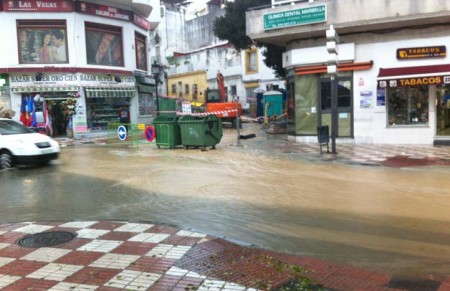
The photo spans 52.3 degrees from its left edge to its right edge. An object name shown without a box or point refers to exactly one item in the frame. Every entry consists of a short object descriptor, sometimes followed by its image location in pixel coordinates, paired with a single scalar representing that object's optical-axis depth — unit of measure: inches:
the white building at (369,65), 637.9
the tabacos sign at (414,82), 619.8
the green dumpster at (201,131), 660.1
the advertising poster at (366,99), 694.8
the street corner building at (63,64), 935.7
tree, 1143.6
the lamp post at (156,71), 1095.6
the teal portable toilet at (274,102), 1257.6
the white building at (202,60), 1720.0
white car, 507.8
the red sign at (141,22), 1093.8
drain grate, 227.1
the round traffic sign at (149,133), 722.1
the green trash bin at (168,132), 690.2
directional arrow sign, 775.1
